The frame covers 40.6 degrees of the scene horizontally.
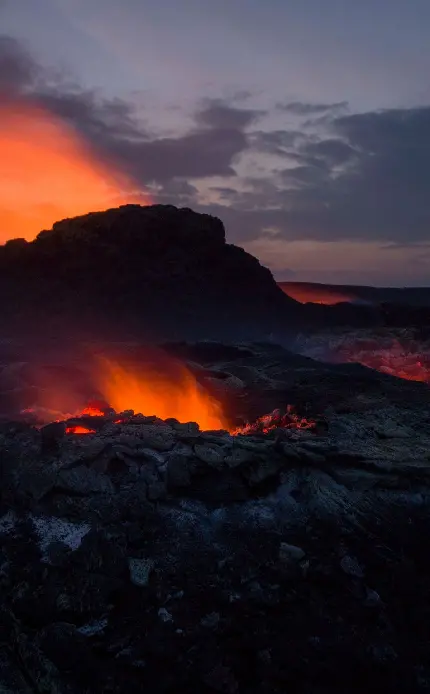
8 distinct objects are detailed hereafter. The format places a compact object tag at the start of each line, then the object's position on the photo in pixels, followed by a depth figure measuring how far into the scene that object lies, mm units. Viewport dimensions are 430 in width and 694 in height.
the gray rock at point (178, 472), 8953
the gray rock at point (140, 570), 7637
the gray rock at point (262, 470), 9188
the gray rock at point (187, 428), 10281
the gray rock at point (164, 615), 7207
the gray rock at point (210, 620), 7141
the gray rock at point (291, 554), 8031
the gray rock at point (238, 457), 9367
